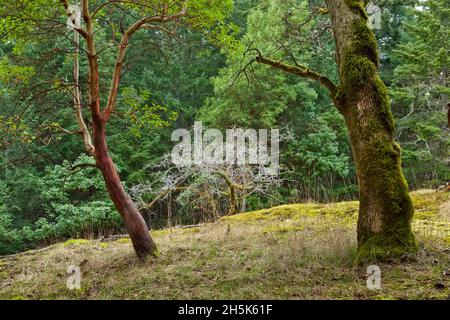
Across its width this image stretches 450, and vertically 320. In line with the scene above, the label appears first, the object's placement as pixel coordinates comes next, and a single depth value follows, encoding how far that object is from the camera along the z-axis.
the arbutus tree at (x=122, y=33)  5.94
